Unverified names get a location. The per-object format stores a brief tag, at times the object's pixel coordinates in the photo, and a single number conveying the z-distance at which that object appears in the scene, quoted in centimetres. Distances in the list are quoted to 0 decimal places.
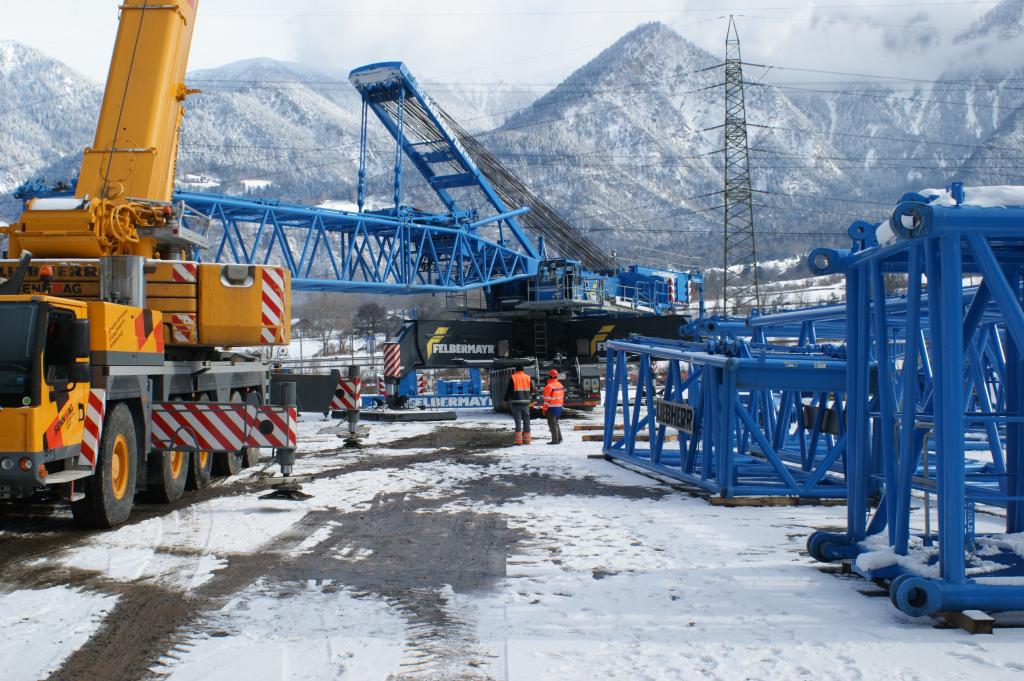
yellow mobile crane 673
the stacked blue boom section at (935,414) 499
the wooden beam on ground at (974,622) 480
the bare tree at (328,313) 9892
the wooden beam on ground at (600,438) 1540
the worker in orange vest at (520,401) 1510
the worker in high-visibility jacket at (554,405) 1521
